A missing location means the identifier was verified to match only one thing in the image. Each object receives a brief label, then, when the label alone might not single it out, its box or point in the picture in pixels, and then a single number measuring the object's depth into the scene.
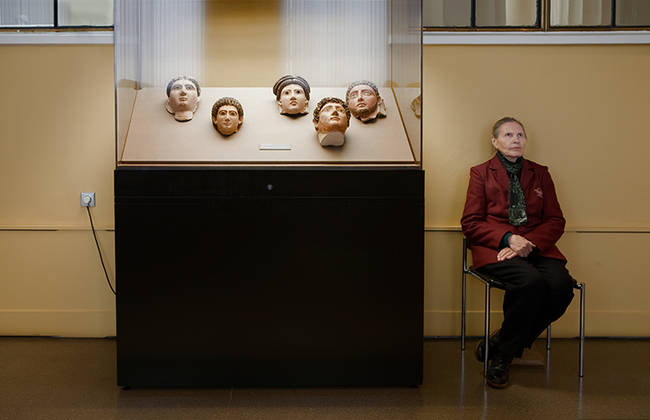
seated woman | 2.64
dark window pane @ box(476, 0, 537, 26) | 3.36
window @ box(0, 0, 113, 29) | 3.33
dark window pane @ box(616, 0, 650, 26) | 3.37
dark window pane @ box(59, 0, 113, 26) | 3.32
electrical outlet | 3.34
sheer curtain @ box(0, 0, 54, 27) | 3.34
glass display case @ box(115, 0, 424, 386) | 2.45
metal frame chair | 2.69
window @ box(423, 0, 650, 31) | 3.35
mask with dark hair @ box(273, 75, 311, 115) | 2.62
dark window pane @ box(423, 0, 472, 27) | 3.36
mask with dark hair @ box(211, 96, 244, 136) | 2.55
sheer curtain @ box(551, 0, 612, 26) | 3.35
